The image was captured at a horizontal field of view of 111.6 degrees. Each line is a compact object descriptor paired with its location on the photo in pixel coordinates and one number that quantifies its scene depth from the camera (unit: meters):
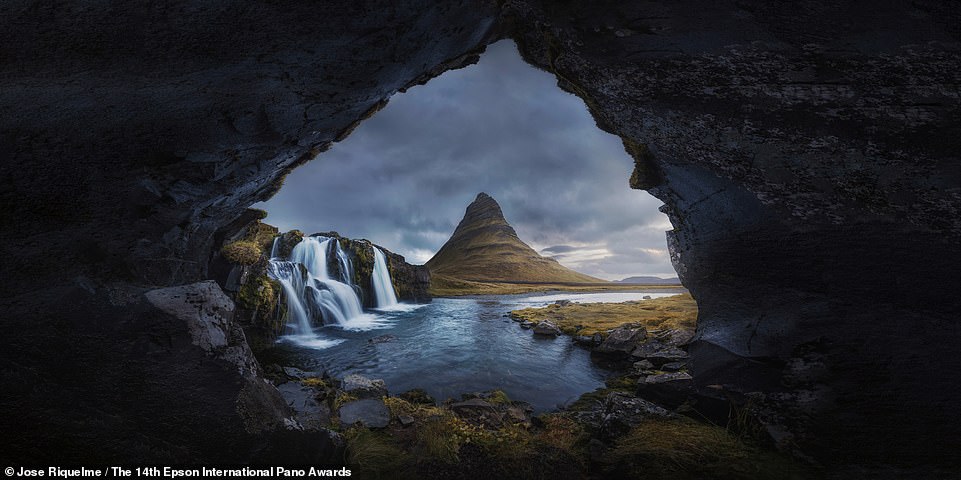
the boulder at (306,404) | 7.22
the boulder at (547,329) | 24.35
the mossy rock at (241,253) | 20.06
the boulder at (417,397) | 10.81
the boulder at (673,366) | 12.19
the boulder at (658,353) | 13.52
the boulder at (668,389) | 7.13
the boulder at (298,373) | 12.89
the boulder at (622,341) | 16.58
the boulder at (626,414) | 6.19
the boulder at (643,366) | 13.77
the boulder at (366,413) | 7.16
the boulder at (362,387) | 9.77
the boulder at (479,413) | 8.22
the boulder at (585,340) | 19.64
